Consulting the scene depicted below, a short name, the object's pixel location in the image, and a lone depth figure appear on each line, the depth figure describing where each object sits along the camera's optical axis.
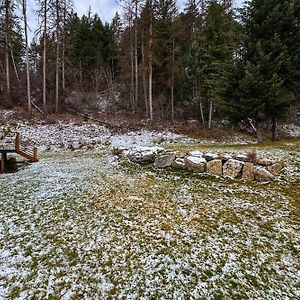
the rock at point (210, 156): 7.99
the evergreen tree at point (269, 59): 11.52
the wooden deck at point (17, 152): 10.15
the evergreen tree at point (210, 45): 18.86
